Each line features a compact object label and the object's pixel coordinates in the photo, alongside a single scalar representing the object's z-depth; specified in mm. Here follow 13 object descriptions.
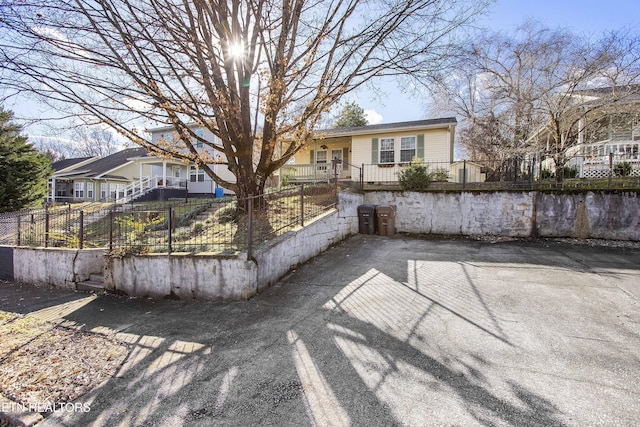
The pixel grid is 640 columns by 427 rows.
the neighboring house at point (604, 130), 9734
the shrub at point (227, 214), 8172
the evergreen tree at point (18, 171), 14047
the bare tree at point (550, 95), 9586
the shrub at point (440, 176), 11930
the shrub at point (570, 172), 11755
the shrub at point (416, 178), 10508
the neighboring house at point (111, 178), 21234
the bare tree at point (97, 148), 41522
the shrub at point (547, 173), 11648
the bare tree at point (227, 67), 6375
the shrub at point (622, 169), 10195
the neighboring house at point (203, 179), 22344
